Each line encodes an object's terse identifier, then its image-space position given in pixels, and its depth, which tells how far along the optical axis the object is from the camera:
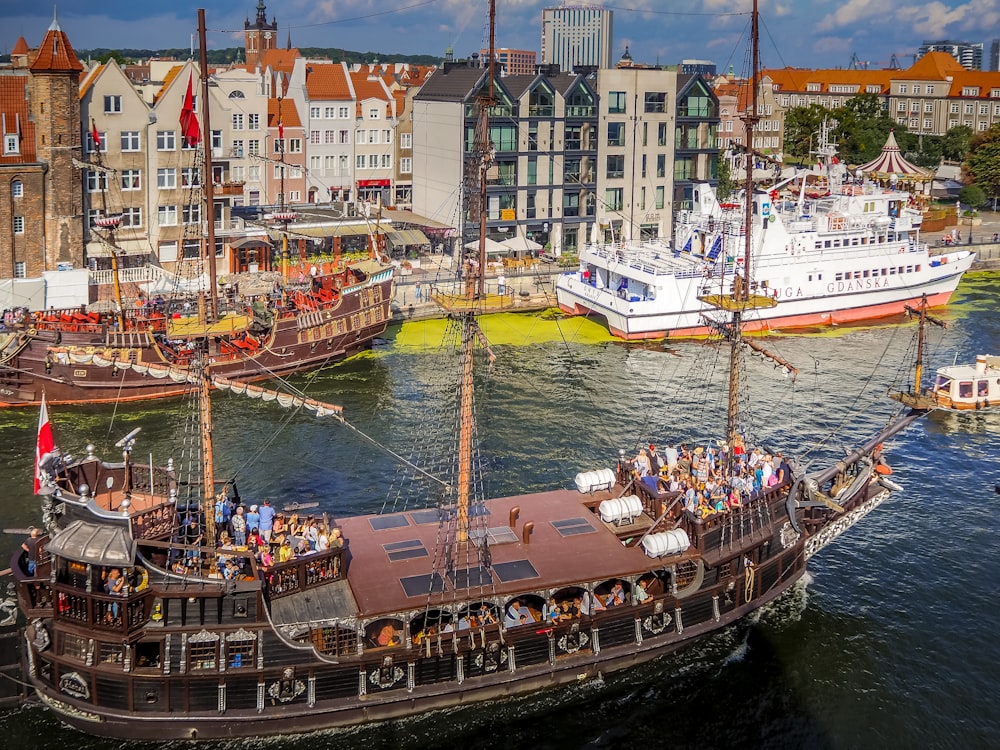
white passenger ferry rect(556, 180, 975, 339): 66.88
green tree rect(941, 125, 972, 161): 127.44
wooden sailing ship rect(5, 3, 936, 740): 27.77
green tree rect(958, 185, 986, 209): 104.19
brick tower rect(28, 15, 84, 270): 61.50
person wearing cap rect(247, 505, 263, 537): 30.95
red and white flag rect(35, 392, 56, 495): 29.38
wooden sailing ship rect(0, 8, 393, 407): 51.00
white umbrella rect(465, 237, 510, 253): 77.25
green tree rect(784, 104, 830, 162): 123.94
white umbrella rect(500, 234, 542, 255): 77.50
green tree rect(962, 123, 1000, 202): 104.81
